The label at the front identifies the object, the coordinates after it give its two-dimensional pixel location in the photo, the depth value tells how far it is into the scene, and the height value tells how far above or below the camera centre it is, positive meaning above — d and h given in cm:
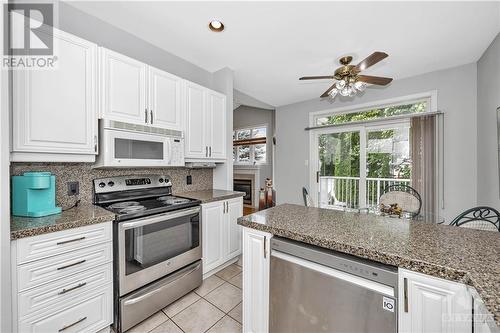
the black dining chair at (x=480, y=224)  172 -51
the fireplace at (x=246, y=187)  581 -60
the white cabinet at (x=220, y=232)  227 -77
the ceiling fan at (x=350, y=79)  224 +100
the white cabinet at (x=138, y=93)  180 +72
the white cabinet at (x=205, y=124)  248 +56
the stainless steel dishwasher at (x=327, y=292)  87 -60
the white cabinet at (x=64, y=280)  118 -72
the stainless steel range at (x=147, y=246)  157 -68
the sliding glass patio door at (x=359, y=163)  340 +6
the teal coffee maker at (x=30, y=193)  138 -18
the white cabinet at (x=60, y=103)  137 +46
